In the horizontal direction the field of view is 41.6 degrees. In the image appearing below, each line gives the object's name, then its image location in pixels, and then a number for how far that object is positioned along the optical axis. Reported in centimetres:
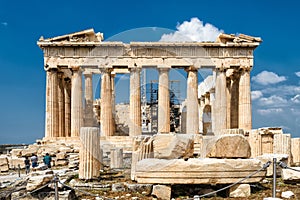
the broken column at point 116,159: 2024
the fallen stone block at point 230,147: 1103
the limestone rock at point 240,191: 1053
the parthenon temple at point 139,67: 3250
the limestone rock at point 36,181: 1012
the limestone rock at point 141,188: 1114
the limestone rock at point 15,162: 2259
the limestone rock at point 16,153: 2575
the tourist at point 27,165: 1988
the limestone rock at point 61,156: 2313
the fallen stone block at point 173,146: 1219
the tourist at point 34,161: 2084
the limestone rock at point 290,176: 1181
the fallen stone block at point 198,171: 1056
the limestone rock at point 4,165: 2109
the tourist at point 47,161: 2081
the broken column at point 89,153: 1449
